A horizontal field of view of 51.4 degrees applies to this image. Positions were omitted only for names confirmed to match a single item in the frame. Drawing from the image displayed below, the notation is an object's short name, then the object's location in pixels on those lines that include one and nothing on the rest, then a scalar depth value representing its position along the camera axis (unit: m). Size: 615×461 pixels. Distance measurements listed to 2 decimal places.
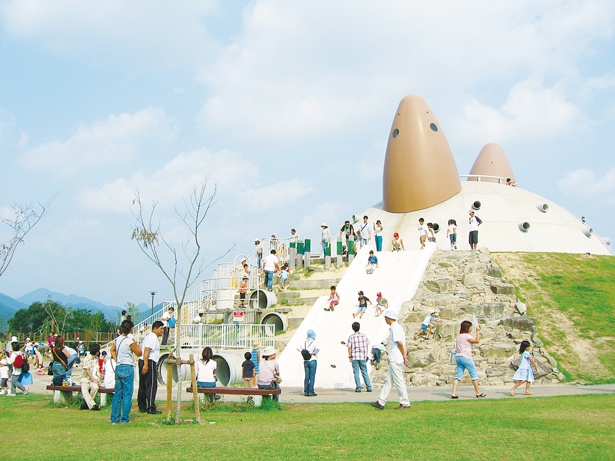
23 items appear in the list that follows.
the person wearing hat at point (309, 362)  13.19
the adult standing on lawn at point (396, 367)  10.04
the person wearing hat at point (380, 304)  18.64
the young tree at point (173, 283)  9.06
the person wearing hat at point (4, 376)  15.82
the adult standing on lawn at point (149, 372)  9.91
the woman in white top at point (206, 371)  11.16
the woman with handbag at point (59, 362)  12.34
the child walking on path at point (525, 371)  12.79
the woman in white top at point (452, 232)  24.05
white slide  16.67
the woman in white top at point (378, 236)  24.76
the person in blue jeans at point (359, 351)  13.78
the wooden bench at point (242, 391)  10.33
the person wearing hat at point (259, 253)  27.02
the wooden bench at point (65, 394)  11.48
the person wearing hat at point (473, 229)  22.78
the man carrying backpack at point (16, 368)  14.51
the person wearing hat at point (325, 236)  26.26
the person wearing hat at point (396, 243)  24.20
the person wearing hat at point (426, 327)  17.39
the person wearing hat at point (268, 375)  11.66
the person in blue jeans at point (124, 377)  9.30
